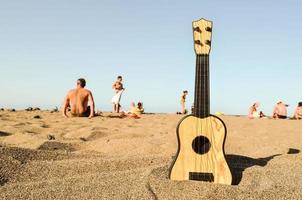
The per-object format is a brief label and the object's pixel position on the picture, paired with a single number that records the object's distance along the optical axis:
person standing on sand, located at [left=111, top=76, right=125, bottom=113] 14.07
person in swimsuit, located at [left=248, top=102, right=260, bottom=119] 14.33
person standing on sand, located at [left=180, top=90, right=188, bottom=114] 17.75
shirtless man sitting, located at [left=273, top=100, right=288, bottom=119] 14.03
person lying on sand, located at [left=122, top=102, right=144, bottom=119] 11.13
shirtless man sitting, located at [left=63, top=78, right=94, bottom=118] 10.04
